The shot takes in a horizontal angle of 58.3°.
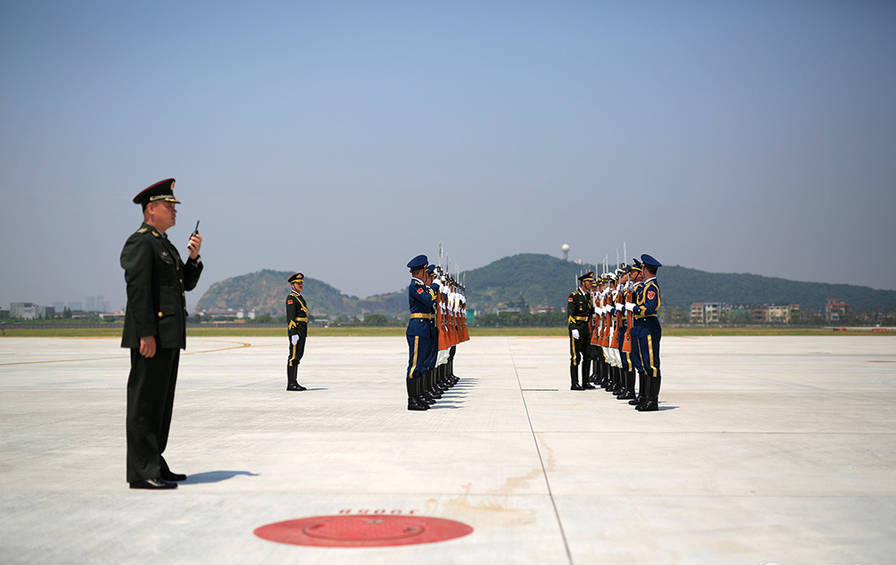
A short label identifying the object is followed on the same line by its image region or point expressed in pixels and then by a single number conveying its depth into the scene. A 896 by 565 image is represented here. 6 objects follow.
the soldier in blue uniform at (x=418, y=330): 11.98
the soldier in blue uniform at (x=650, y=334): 11.84
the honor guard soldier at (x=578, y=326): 15.46
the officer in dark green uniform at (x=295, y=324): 15.26
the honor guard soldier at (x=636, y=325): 12.25
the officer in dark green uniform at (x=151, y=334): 6.46
